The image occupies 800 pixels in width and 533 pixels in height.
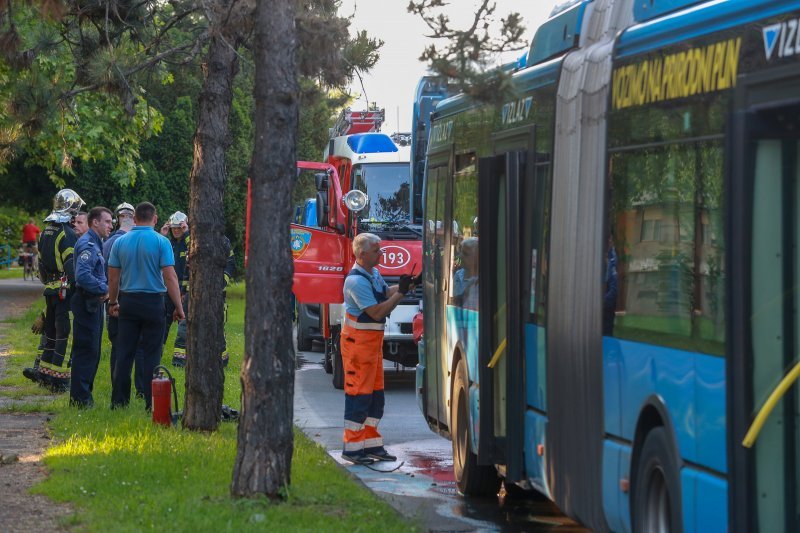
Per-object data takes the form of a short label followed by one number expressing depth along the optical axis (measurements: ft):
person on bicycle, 175.32
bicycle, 175.83
